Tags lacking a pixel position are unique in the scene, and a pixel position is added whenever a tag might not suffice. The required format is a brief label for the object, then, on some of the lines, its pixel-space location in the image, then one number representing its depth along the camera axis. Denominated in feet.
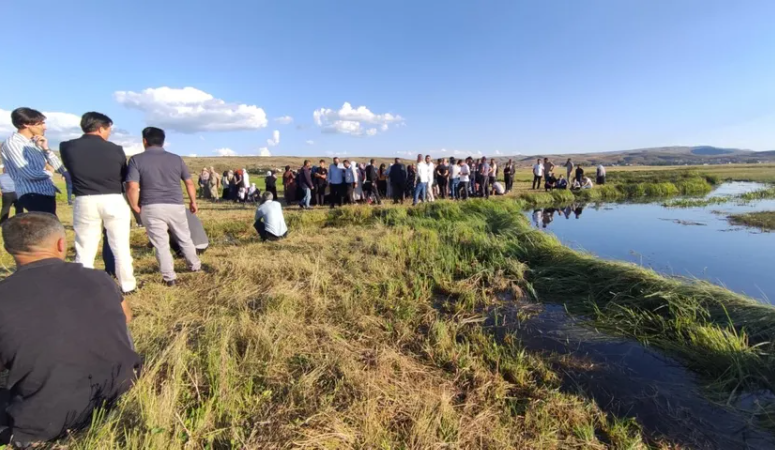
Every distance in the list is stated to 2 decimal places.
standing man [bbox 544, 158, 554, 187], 53.67
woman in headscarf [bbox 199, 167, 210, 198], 55.16
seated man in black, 5.38
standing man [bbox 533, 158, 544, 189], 53.71
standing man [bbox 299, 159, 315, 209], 37.50
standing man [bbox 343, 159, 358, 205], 38.19
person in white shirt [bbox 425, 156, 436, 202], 38.47
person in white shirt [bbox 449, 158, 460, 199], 42.42
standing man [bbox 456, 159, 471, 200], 43.16
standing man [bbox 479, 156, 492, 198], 44.16
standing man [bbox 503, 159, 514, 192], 51.99
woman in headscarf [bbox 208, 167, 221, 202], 53.01
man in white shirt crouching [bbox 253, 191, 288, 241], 21.90
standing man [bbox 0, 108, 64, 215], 12.19
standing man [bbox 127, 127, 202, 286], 12.77
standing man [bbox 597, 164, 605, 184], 60.54
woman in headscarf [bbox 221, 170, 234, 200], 51.67
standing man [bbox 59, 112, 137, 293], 11.32
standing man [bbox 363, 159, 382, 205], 41.09
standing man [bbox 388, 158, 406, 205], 40.19
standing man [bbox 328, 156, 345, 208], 38.11
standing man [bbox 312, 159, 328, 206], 40.91
